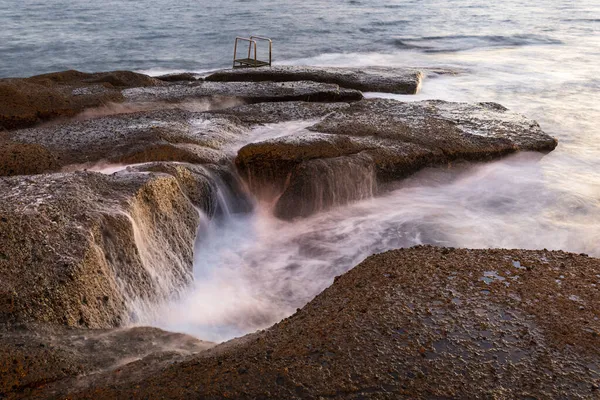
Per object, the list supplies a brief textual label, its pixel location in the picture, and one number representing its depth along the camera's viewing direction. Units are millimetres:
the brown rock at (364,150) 6422
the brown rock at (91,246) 3604
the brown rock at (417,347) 2748
